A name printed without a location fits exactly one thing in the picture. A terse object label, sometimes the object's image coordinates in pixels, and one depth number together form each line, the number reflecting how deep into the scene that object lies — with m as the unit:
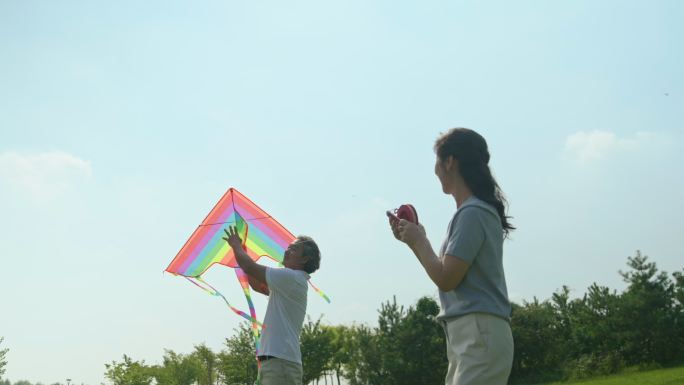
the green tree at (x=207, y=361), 42.94
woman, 2.65
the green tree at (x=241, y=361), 34.41
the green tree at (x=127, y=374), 30.84
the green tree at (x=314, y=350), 35.94
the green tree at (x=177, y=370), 38.75
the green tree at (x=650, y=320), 35.62
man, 5.26
